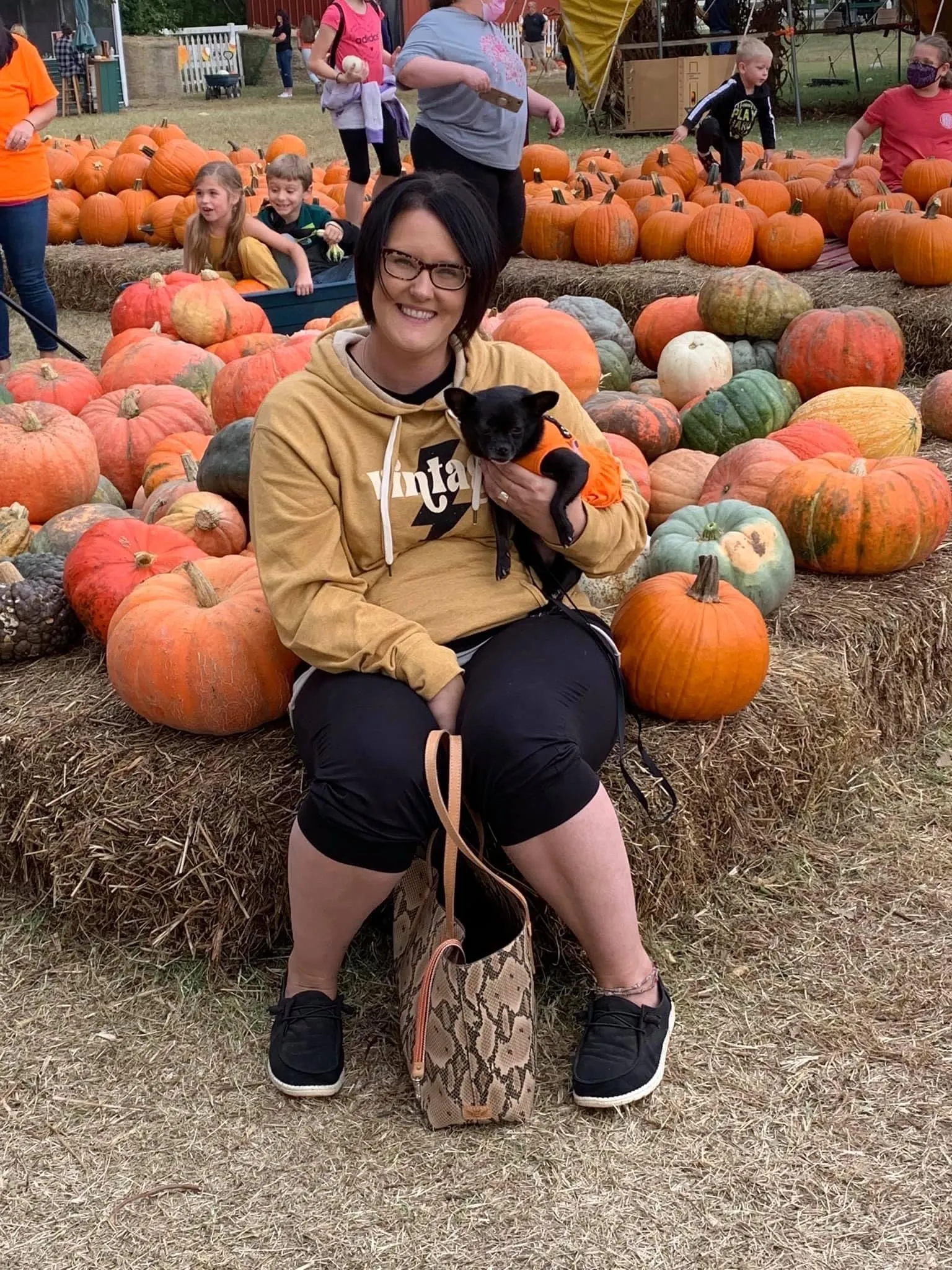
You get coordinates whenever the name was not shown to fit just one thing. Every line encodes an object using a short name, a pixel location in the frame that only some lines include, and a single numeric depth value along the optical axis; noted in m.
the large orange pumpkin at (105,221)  10.60
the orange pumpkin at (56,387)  4.85
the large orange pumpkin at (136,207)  10.68
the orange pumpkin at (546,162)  10.95
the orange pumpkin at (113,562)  3.18
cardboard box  16.05
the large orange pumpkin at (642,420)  4.39
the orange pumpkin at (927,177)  7.70
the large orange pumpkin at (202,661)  2.77
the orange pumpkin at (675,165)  9.91
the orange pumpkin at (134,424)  4.43
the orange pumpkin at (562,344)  4.40
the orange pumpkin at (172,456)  4.08
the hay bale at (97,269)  9.50
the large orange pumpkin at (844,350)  4.89
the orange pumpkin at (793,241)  7.39
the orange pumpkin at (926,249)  6.64
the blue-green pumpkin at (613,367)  5.15
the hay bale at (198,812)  2.78
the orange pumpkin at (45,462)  3.86
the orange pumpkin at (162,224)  10.23
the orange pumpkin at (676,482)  4.08
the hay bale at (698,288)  6.45
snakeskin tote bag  2.28
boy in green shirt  7.30
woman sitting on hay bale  2.28
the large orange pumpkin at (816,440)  3.99
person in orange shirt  6.50
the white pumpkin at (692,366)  4.95
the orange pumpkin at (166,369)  5.02
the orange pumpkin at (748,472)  3.75
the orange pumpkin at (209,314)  5.99
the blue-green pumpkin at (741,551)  3.32
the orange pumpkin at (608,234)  8.30
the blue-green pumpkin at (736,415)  4.51
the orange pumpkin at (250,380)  4.36
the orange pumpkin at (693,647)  2.88
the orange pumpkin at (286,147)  12.39
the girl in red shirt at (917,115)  8.12
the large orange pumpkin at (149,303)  6.20
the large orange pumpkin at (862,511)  3.50
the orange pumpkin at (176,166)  10.72
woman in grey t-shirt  5.43
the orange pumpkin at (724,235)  7.62
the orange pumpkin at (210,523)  3.47
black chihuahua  2.33
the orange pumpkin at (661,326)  5.77
